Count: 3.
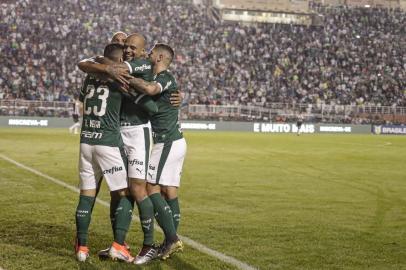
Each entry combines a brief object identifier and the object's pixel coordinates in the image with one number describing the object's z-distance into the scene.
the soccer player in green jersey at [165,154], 13.84
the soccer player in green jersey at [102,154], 13.32
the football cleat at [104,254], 13.63
